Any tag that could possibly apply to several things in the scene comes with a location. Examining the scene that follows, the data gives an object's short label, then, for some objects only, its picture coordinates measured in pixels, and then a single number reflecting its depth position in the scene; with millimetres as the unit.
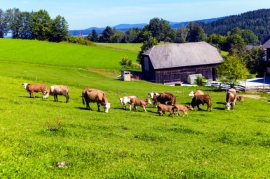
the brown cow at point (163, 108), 24062
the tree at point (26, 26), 131125
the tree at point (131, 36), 160925
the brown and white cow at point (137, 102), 25484
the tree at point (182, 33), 154938
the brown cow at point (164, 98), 27906
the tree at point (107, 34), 173375
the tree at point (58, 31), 118312
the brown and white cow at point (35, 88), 26242
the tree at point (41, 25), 121094
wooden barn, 60688
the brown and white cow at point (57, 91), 25578
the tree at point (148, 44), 80625
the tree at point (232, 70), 45156
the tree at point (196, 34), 152875
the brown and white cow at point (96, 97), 23359
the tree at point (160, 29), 140875
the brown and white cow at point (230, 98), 29097
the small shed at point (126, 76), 53938
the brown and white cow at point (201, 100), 27500
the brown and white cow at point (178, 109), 24047
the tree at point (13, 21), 136700
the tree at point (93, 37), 178600
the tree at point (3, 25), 152250
